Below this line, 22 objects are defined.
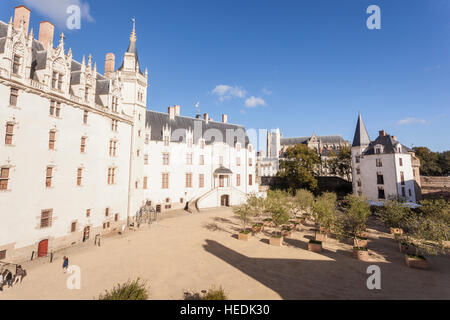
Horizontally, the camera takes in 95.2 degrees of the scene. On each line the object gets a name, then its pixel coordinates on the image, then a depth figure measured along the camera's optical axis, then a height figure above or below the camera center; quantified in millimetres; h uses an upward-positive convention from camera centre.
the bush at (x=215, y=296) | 9594 -5470
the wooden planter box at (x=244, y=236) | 20569 -5729
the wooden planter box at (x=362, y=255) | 16203 -6055
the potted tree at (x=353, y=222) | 19078 -4108
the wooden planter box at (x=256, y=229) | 23352 -5652
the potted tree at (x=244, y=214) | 20697 -3762
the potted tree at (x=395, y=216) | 22334 -4161
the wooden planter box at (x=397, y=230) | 23377 -5951
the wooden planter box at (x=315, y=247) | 18047 -5996
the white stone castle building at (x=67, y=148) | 15328 +3225
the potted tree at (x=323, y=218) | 20672 -3935
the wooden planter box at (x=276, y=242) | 19375 -5900
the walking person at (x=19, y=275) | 12844 -6028
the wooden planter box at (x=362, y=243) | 19506 -6130
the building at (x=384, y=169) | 37281 +1825
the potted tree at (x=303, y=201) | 29688 -3210
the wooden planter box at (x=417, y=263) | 14847 -6159
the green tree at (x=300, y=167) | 48312 +2886
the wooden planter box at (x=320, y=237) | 21500 -6073
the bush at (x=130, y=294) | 8876 -5006
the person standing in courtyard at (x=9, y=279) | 12179 -5880
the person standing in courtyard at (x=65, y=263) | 14062 -5640
